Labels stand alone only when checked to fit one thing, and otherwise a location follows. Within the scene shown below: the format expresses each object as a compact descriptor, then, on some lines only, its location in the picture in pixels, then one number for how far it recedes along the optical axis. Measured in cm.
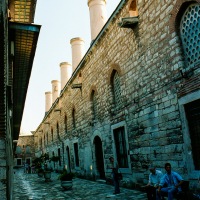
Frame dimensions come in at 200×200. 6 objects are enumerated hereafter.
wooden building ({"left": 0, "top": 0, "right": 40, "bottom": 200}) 427
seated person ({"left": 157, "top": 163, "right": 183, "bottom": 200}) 516
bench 505
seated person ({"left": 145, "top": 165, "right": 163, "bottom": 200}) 595
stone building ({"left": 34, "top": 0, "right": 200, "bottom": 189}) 595
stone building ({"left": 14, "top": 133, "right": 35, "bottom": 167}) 3947
